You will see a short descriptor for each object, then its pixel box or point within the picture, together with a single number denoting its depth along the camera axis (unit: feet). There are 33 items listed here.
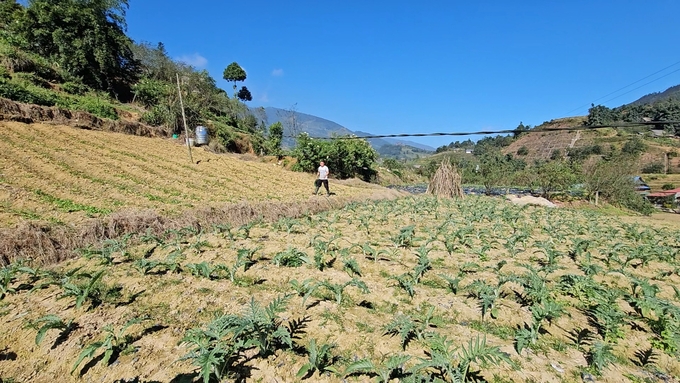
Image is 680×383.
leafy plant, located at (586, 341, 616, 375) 7.98
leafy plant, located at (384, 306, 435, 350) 8.83
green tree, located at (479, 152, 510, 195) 93.30
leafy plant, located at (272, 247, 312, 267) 15.06
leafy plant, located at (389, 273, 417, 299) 12.16
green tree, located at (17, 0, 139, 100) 69.15
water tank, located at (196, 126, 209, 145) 64.18
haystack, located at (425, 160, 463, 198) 58.85
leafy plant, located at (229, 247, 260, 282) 13.44
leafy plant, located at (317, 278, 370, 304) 11.44
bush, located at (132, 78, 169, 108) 80.26
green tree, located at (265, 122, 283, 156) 91.13
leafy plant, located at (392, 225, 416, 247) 19.00
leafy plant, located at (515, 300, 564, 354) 8.95
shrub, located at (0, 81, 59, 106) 42.91
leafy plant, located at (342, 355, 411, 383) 7.16
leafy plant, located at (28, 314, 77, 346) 8.80
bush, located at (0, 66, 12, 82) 47.48
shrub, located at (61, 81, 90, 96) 62.13
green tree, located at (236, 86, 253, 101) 172.20
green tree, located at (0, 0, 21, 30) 73.56
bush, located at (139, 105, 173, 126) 66.54
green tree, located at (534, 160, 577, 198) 76.43
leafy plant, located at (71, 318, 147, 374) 8.03
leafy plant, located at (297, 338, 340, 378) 7.57
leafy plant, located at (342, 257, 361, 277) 14.15
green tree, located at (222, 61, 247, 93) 162.28
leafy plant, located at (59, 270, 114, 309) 10.61
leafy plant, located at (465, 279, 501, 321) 10.82
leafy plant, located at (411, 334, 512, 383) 7.11
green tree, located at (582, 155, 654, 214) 74.02
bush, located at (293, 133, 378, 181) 72.64
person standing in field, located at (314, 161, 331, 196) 41.09
